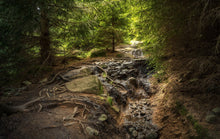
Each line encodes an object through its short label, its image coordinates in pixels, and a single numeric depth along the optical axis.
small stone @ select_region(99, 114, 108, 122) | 3.73
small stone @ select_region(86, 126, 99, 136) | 3.03
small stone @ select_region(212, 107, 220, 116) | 3.13
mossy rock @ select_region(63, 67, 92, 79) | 6.47
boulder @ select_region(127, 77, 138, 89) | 7.75
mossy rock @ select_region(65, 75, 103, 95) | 5.13
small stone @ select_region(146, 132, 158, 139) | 4.07
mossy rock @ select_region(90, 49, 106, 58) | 11.56
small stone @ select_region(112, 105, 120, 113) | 4.91
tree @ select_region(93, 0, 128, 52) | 10.32
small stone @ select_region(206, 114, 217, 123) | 3.06
